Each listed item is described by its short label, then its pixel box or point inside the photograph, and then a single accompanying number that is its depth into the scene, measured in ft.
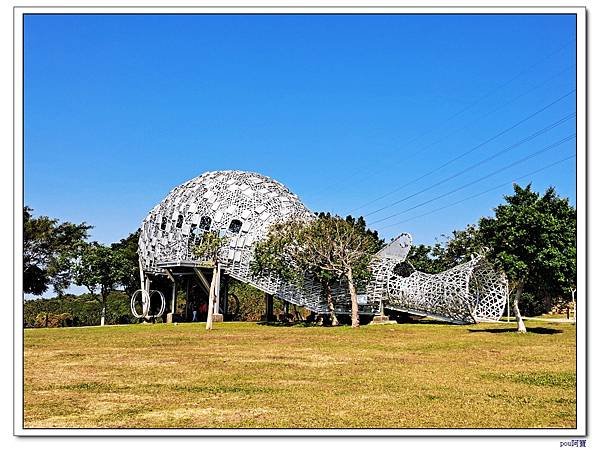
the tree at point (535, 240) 73.20
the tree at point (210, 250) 92.89
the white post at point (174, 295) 129.76
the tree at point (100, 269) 117.70
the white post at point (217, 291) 113.50
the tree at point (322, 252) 99.19
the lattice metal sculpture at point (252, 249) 97.40
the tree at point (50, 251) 85.25
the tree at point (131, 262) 131.23
